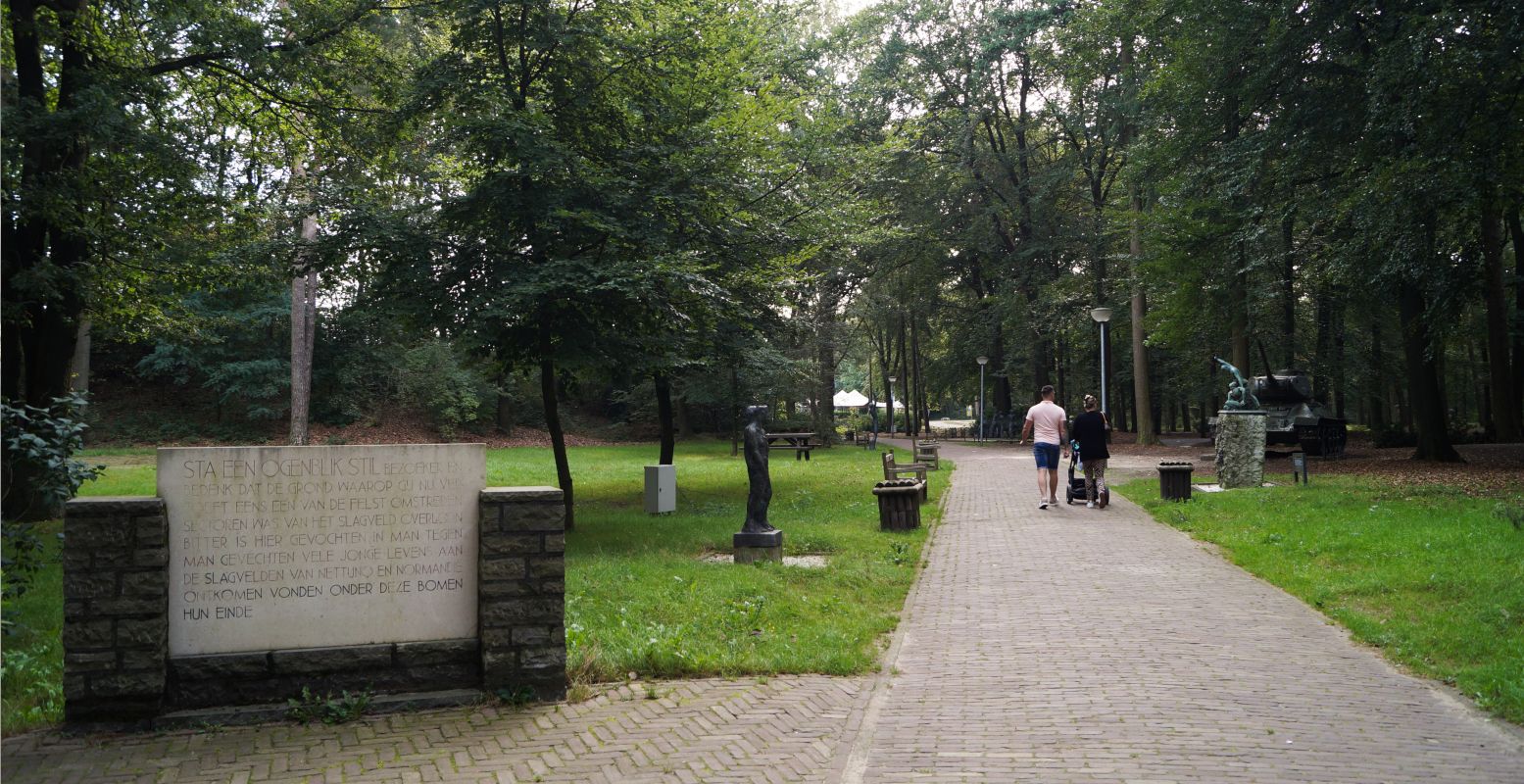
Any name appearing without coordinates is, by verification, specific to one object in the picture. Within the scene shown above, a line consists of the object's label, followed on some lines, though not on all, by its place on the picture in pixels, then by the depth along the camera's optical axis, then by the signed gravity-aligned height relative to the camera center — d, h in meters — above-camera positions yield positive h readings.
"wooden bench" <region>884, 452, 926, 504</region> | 18.70 -0.86
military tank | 27.05 +0.07
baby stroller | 15.84 -1.00
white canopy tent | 43.53 +1.22
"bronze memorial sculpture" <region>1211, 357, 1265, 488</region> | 17.50 -0.46
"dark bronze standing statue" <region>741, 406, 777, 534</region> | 10.76 -0.61
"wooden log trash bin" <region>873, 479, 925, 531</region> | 13.47 -1.08
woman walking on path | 15.07 -0.32
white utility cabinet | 16.33 -0.95
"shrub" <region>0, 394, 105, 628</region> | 6.14 -0.11
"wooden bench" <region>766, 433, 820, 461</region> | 31.83 -0.45
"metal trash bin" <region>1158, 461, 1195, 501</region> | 15.91 -0.91
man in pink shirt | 14.91 -0.17
